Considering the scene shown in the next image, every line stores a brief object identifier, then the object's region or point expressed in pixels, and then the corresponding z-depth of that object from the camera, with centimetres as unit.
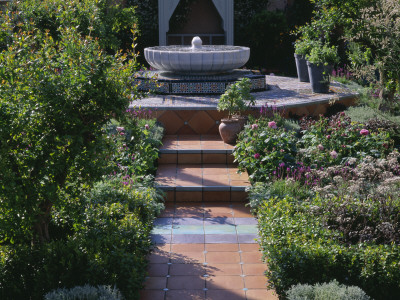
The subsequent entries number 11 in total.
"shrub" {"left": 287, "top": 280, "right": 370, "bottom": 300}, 339
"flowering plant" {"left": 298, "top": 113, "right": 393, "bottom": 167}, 623
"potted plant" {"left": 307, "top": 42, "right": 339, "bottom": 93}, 926
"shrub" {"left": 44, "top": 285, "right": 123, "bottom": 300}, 339
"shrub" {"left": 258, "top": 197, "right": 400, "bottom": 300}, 379
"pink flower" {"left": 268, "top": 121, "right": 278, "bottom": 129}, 661
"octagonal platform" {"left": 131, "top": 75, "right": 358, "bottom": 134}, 792
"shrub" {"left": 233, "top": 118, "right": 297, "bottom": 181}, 612
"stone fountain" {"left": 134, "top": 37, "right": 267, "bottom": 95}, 914
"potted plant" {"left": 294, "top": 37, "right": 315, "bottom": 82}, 978
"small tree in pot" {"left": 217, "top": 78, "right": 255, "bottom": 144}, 722
